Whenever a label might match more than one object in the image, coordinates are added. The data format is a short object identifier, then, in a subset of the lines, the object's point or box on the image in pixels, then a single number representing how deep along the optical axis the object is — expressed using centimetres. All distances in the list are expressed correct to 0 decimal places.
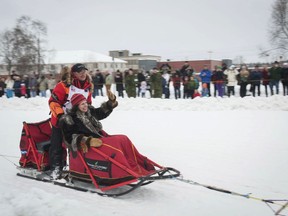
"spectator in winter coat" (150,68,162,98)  1474
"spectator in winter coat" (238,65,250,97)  1421
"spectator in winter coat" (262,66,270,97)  1437
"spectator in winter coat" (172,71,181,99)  1510
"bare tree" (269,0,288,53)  2552
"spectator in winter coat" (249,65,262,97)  1434
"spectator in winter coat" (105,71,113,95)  1650
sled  414
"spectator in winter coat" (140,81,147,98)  1586
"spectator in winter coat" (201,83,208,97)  1461
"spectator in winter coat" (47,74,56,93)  1781
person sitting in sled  427
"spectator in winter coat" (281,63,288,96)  1370
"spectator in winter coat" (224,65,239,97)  1447
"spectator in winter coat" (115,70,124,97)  1622
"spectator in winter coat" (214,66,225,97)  1426
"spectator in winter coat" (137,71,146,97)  1594
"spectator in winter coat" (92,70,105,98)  1664
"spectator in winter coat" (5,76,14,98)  1780
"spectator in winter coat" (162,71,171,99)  1525
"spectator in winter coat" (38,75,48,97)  1791
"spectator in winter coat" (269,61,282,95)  1393
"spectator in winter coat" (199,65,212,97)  1455
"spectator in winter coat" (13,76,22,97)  1759
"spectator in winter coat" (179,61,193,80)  1481
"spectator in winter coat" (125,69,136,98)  1534
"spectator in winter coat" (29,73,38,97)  1797
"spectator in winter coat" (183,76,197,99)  1456
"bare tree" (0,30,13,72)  3558
